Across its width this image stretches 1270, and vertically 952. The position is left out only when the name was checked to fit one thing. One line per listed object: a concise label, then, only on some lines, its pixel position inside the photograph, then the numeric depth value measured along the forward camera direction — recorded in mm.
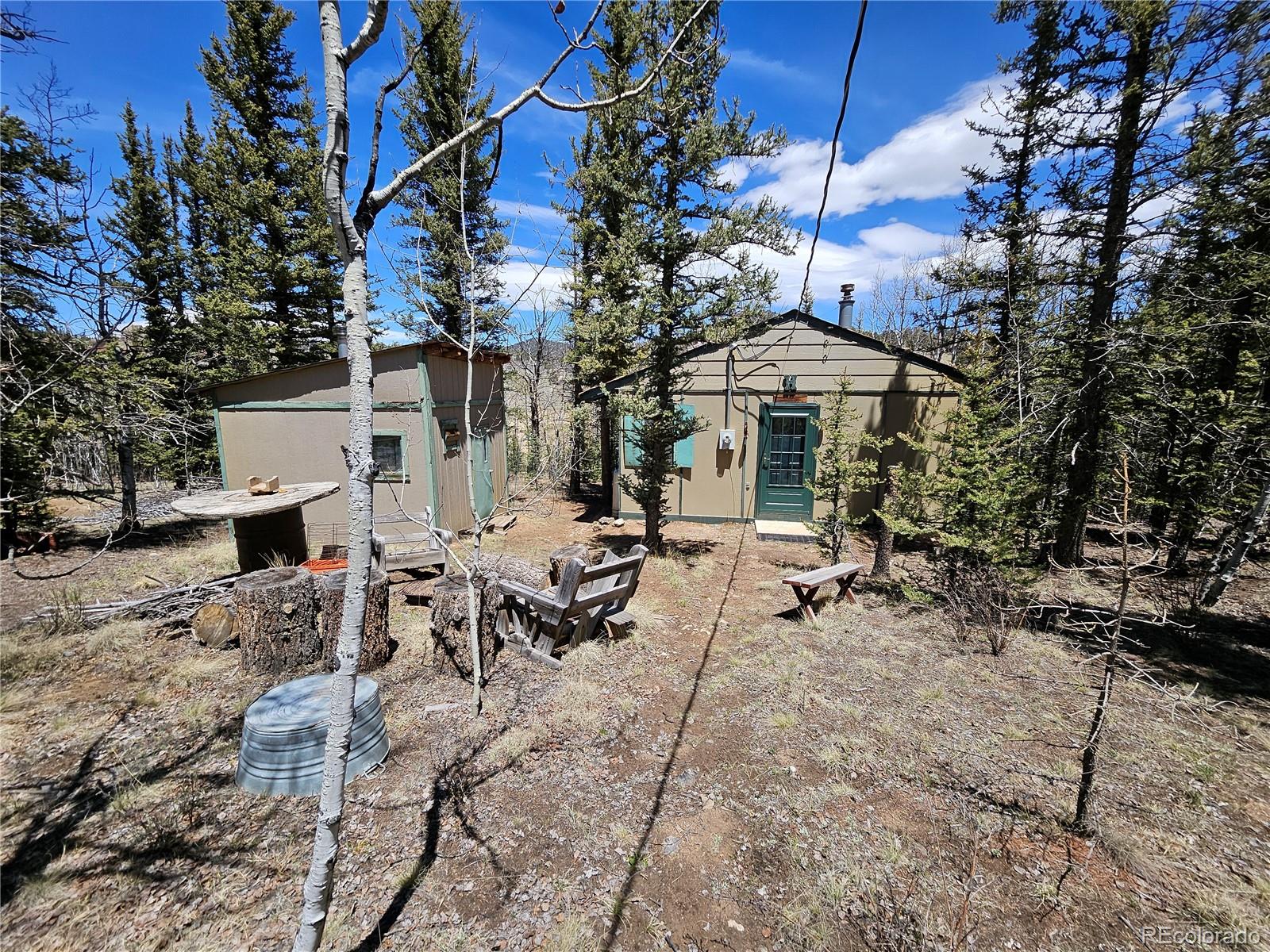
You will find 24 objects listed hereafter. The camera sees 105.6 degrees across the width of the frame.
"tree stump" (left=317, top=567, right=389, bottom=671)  4555
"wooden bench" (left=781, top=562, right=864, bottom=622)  6023
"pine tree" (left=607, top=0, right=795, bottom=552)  6746
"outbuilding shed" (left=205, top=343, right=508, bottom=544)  8203
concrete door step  10039
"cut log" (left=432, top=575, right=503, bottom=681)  4574
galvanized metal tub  3133
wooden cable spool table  5633
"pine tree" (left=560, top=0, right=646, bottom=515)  7059
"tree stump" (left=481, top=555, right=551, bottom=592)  6145
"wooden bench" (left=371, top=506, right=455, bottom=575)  6520
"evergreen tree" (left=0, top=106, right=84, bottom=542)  5203
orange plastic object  6375
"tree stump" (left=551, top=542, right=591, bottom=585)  5758
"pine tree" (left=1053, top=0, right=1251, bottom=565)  6008
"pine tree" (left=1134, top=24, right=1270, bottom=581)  5703
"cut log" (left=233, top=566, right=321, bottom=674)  4391
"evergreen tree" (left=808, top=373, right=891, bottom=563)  7258
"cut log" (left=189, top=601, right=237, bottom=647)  4973
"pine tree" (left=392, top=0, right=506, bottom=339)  10453
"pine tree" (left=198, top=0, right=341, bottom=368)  12258
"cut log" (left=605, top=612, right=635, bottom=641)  5477
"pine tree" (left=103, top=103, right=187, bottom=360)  12625
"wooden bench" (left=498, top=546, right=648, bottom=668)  4648
